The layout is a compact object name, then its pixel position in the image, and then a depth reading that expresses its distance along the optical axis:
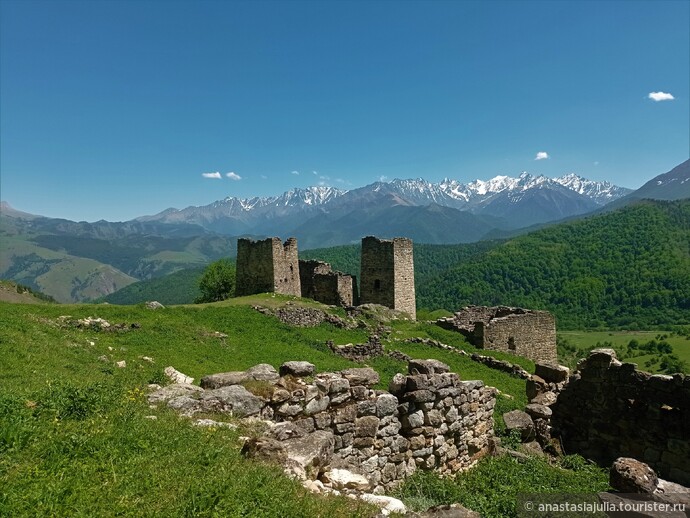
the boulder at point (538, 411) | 13.05
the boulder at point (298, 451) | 6.53
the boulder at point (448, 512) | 5.93
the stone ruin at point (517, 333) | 27.86
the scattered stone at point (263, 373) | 9.68
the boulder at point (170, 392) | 8.77
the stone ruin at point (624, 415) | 10.98
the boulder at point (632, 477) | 7.39
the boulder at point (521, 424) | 12.07
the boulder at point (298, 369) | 9.47
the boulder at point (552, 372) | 15.13
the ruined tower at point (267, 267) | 38.06
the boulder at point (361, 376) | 9.15
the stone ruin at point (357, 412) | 8.36
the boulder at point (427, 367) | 10.47
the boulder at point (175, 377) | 12.14
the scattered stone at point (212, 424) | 7.54
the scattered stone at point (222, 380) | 9.64
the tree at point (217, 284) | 55.94
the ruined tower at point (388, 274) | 37.22
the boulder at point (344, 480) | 6.87
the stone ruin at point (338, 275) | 37.44
